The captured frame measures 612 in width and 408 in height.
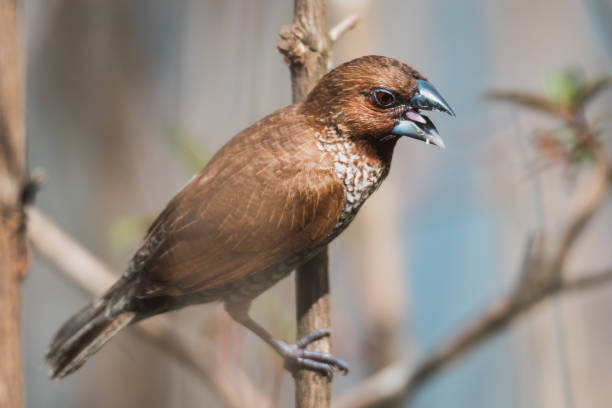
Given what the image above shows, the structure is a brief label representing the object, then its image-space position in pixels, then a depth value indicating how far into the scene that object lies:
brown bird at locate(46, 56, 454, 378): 4.26
